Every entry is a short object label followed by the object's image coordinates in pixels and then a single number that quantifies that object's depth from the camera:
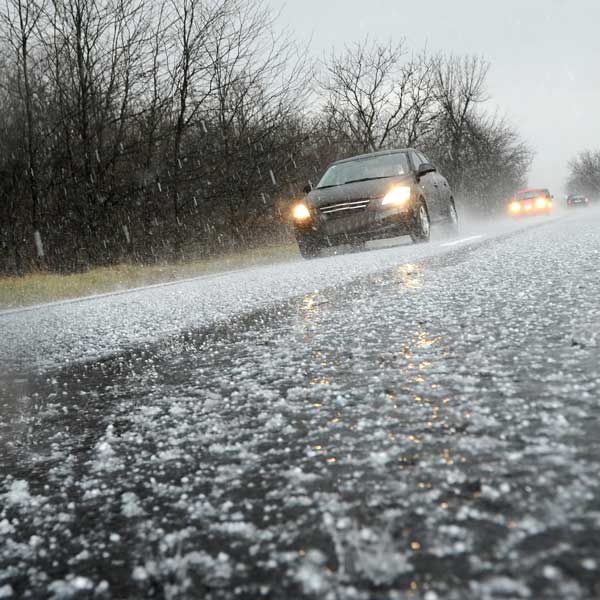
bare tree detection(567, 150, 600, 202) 117.88
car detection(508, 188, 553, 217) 32.22
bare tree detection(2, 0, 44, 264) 13.34
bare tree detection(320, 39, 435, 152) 31.23
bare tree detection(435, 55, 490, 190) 42.38
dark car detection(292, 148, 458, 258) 10.38
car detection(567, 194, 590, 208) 54.50
